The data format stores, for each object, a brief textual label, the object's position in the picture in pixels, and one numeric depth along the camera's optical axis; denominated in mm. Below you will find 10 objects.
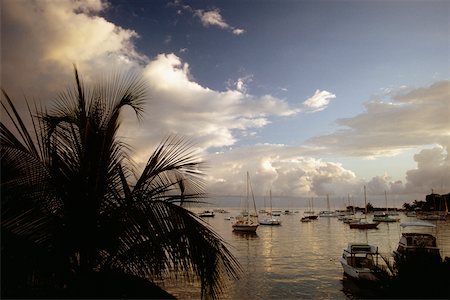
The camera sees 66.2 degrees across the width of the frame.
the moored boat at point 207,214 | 146250
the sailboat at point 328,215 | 151388
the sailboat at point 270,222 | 101131
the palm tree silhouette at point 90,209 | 4875
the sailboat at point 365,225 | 83812
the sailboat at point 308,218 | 118562
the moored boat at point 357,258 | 24823
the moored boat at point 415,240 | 27844
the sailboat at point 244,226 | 73375
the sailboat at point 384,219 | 111781
